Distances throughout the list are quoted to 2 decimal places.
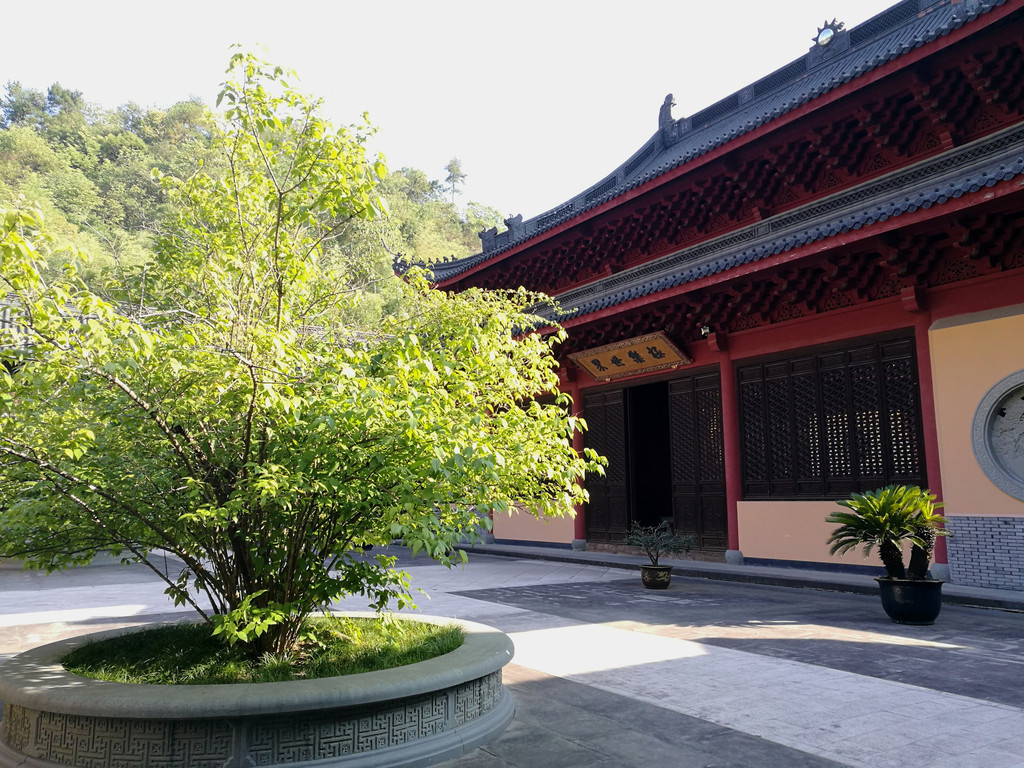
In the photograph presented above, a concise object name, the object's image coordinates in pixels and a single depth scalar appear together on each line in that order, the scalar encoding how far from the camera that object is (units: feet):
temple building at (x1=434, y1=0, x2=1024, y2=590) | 27.58
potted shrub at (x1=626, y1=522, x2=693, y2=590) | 32.32
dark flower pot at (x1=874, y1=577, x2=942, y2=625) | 22.61
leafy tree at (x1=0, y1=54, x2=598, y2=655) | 11.19
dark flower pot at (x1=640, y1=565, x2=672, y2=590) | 32.48
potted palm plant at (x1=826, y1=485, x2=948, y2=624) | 22.70
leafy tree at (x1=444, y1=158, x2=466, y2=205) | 234.17
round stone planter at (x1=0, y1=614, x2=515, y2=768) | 10.64
